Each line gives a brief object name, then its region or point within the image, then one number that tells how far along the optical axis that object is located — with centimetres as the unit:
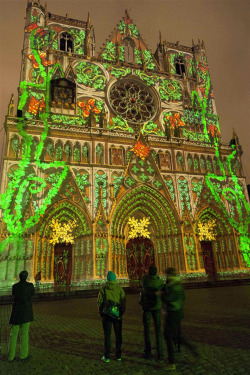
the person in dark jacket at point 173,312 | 365
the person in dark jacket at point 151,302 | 402
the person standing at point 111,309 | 391
